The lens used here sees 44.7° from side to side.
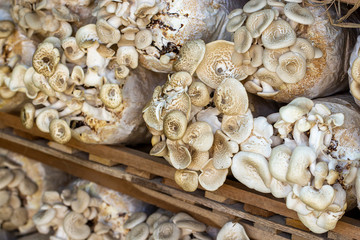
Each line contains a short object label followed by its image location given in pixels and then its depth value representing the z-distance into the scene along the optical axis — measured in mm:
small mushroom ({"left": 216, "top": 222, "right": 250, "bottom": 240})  1709
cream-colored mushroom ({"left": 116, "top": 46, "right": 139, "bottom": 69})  1718
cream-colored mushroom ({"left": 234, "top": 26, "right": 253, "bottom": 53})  1447
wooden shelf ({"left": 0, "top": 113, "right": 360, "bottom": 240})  1581
